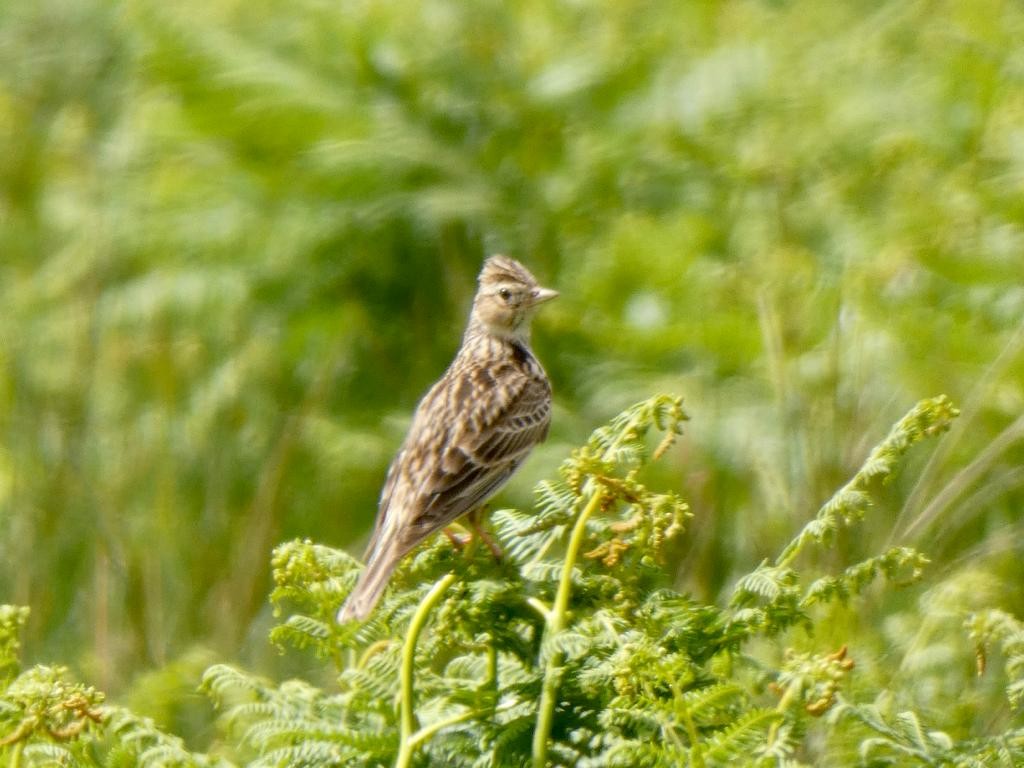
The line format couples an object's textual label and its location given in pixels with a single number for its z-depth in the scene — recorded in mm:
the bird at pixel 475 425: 7422
